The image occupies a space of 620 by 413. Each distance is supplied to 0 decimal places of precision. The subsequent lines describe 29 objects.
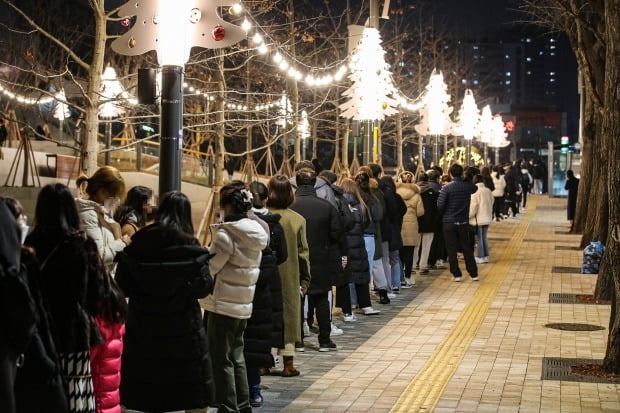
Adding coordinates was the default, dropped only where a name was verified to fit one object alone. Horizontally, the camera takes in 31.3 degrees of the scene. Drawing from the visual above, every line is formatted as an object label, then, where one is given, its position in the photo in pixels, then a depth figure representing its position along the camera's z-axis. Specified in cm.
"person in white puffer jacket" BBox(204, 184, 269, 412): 828
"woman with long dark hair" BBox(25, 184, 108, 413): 613
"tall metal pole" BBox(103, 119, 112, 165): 2652
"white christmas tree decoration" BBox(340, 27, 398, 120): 2036
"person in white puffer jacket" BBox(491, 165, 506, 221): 3762
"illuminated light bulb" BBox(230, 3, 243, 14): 1060
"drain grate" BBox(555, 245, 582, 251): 2763
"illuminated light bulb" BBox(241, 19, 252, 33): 1518
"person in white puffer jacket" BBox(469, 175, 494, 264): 2281
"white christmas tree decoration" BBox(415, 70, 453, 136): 2928
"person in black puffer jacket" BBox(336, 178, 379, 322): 1407
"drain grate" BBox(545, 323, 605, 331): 1399
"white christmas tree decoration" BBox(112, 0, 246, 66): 969
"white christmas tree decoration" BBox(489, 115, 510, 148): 5806
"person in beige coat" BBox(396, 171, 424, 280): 1869
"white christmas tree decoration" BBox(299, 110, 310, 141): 2821
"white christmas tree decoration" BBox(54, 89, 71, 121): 2571
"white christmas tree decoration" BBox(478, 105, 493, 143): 5078
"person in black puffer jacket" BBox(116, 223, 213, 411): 720
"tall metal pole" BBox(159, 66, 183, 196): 920
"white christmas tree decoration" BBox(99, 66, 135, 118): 2271
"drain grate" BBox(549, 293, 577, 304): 1689
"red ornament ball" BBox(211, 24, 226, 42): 1005
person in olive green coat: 1025
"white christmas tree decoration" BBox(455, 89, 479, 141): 3972
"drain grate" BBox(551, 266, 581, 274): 2171
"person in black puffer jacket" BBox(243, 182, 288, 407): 896
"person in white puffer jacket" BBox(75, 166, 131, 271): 791
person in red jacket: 670
